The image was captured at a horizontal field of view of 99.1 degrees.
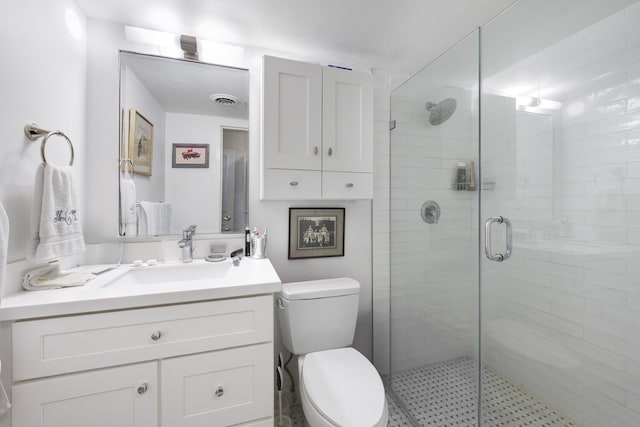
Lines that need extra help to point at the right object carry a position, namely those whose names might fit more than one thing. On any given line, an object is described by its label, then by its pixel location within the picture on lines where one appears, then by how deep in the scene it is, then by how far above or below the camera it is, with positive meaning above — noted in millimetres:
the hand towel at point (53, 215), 1032 -6
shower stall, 1068 -30
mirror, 1503 +390
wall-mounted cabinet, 1540 +488
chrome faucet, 1506 -171
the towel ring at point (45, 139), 1031 +289
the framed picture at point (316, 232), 1790 -121
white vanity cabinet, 902 -557
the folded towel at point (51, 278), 1027 -261
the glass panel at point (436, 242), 1424 -166
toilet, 1069 -743
